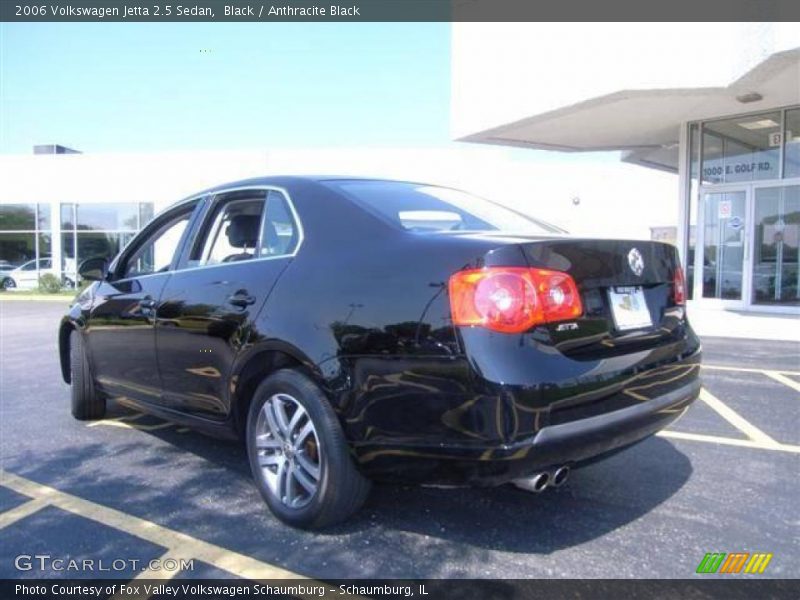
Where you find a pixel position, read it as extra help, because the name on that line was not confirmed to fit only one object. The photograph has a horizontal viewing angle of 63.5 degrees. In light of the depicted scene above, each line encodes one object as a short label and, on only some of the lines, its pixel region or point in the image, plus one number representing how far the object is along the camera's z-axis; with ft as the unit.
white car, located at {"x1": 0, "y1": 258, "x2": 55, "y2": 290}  85.20
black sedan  7.88
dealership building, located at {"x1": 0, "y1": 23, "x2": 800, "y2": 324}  32.24
